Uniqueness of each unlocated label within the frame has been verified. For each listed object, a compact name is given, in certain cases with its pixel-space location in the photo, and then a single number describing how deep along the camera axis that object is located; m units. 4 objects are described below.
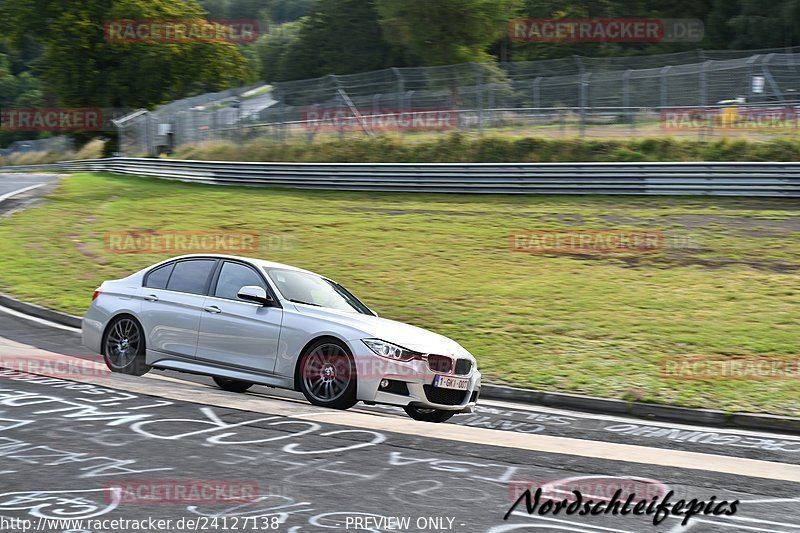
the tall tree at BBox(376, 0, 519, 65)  59.16
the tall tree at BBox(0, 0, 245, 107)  55.25
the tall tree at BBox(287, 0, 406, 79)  87.00
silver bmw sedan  8.89
